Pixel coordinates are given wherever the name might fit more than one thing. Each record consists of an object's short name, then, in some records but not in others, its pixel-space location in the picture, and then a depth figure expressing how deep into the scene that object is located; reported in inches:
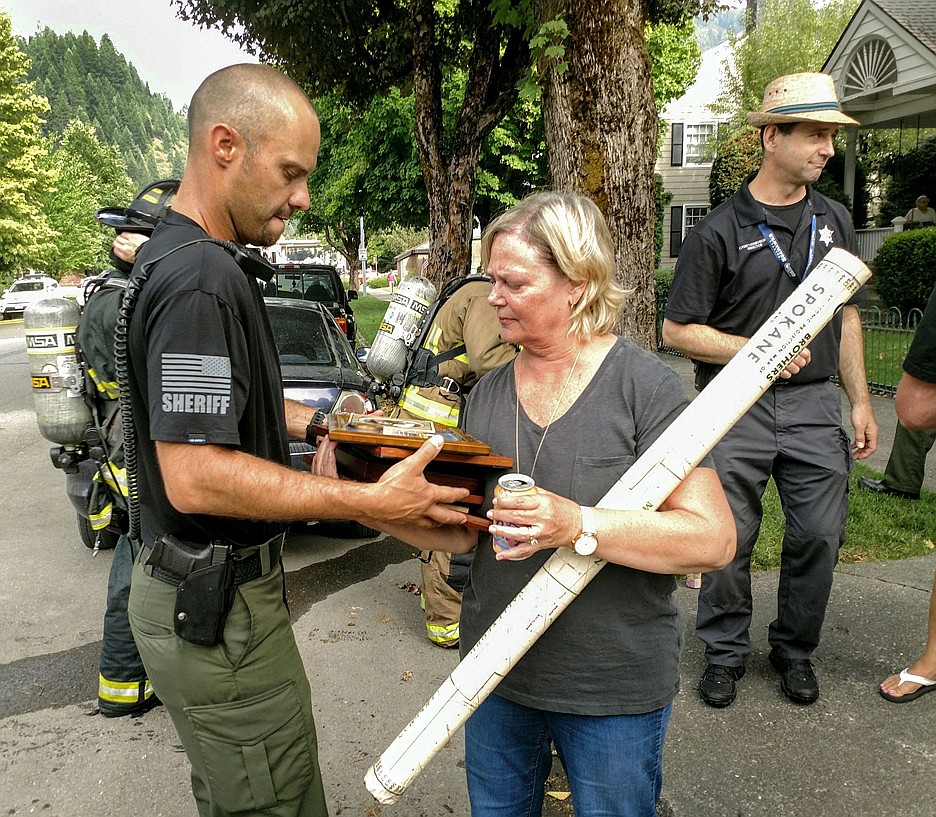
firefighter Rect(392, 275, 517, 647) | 140.7
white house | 1337.4
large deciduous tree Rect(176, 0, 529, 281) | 401.7
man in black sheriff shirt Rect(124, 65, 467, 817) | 63.3
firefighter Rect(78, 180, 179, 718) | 137.8
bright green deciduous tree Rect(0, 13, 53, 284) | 1487.5
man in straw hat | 124.3
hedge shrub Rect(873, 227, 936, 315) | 517.7
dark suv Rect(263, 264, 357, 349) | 554.8
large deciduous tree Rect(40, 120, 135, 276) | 1823.3
